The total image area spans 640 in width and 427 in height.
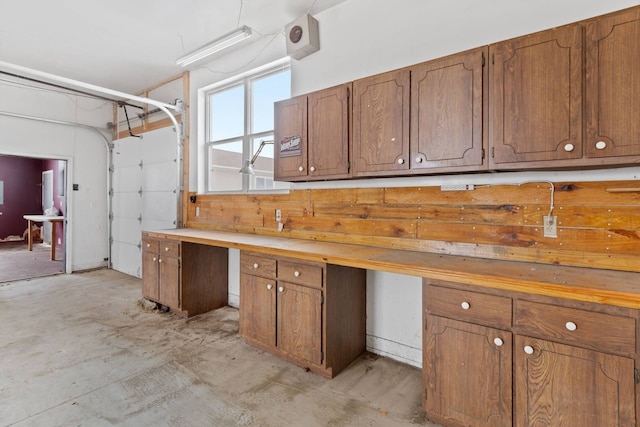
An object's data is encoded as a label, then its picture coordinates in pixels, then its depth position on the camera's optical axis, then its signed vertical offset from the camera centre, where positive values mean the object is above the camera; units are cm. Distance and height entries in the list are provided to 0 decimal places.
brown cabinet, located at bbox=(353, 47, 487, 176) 187 +60
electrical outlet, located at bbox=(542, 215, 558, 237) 188 -8
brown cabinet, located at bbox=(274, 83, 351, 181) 242 +61
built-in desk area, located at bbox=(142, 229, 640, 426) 133 -61
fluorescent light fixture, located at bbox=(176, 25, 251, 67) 270 +152
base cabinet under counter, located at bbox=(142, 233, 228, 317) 335 -70
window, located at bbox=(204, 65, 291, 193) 353 +100
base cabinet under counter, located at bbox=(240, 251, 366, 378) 225 -75
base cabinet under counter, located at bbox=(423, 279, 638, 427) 131 -68
